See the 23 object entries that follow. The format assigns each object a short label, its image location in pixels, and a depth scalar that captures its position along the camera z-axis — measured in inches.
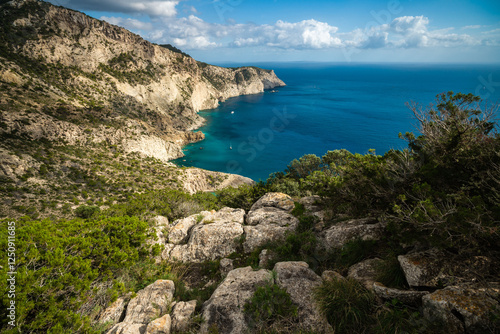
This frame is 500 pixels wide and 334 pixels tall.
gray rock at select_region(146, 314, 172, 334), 238.8
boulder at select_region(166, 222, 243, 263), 467.2
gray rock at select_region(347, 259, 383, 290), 250.2
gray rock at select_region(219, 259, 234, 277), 401.3
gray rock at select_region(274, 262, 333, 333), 224.6
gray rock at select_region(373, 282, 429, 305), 199.9
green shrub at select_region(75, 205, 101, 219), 1220.8
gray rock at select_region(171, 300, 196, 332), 251.9
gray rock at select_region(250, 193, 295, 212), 667.4
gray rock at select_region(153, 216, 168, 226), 612.8
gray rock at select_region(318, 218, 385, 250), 338.5
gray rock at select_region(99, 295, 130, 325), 270.4
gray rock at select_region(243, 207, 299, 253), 466.0
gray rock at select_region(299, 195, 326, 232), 468.1
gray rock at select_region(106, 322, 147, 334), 242.5
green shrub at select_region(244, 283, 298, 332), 233.8
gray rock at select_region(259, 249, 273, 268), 367.2
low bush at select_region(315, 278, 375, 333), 208.7
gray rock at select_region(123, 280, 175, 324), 271.3
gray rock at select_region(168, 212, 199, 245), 532.5
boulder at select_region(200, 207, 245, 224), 572.9
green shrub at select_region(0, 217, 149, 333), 228.4
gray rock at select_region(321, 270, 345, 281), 260.1
